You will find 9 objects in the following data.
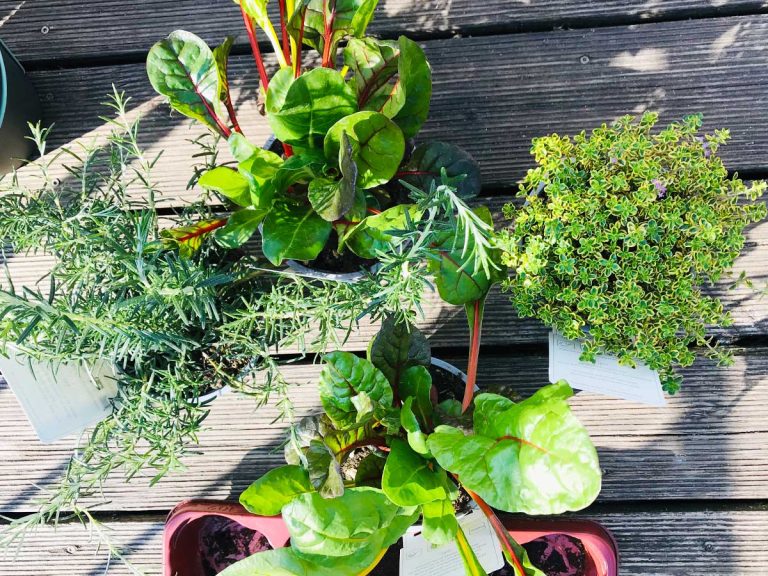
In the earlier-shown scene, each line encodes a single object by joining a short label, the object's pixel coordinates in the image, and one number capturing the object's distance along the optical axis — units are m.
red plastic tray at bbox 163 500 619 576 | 0.86
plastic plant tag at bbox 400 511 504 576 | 0.85
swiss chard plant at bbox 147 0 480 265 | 0.71
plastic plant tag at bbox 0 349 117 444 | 0.83
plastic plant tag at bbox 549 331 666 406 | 0.81
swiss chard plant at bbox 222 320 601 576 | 0.65
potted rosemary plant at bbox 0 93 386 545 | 0.72
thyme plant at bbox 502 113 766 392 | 0.76
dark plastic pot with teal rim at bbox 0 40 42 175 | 0.92
